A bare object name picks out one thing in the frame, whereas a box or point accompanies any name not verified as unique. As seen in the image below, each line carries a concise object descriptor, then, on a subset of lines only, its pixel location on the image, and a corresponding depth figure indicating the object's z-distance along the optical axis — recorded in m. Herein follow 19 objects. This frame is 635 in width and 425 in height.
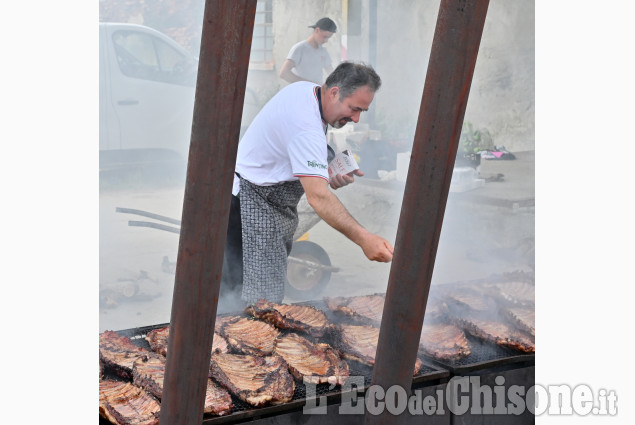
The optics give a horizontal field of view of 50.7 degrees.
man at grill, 3.23
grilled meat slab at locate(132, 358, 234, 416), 2.19
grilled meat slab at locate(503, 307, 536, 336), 3.06
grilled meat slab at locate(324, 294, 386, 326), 3.17
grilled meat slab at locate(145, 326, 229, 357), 2.68
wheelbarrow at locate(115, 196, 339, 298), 5.54
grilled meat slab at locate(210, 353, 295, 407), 2.28
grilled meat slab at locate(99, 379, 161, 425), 2.15
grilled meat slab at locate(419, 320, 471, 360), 2.73
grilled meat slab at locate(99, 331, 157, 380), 2.51
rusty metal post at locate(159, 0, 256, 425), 1.47
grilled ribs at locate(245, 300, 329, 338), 2.94
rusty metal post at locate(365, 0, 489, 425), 1.62
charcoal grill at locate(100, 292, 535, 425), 2.24
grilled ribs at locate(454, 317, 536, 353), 2.89
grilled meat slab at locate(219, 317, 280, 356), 2.70
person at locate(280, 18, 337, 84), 6.46
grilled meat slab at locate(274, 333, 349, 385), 2.47
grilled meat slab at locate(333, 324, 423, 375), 2.70
